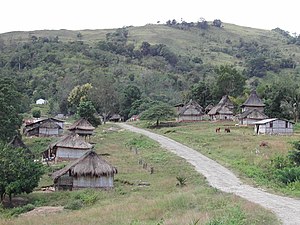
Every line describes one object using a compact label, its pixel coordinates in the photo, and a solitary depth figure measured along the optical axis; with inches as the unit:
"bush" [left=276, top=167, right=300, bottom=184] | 1209.4
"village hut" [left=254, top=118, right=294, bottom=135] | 2456.9
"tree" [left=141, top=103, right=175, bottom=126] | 3026.6
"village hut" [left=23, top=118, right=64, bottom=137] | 2832.2
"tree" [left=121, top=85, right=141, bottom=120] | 4020.7
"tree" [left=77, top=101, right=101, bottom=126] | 2849.4
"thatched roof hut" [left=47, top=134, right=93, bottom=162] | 2031.3
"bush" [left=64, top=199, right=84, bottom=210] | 1148.3
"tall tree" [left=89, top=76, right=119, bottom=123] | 3801.7
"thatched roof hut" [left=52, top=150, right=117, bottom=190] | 1422.2
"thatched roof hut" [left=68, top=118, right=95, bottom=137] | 2532.0
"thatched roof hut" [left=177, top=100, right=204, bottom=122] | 3346.5
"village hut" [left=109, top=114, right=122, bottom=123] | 4073.1
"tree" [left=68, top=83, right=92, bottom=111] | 3924.7
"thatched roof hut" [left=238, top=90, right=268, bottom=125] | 2854.3
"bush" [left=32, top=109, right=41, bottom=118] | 3727.9
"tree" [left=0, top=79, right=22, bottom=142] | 2026.3
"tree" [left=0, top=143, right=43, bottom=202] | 1248.8
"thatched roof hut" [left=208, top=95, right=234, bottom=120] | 3304.6
